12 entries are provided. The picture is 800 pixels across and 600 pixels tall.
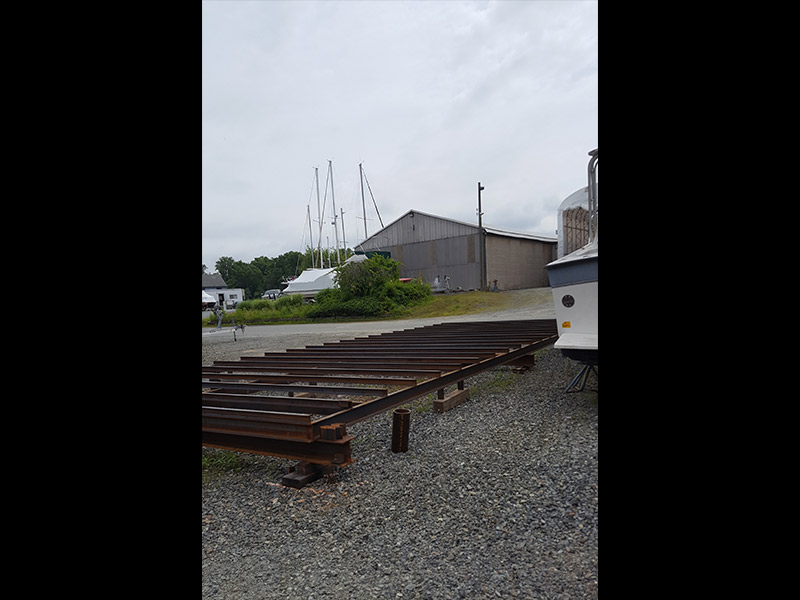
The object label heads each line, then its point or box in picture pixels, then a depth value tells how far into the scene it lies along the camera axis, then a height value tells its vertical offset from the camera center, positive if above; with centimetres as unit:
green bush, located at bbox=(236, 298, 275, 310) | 2894 -8
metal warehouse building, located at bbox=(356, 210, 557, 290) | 2811 +292
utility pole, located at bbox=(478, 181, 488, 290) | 2762 +278
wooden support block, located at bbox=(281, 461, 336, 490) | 387 -137
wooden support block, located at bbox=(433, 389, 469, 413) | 596 -123
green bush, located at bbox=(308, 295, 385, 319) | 2327 -30
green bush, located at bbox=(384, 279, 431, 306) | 2420 +41
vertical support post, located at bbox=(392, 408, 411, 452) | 455 -117
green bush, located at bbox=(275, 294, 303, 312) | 2816 +3
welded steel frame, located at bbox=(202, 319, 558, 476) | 395 -90
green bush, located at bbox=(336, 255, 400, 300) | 2492 +126
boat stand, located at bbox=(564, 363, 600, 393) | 629 -104
